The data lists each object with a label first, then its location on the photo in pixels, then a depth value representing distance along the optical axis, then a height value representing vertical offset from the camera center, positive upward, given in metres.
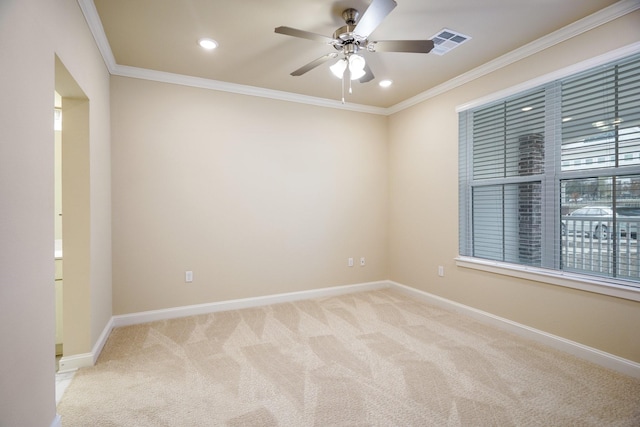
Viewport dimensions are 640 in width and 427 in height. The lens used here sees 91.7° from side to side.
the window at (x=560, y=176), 2.43 +0.33
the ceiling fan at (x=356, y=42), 2.01 +1.26
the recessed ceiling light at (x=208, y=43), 2.80 +1.55
